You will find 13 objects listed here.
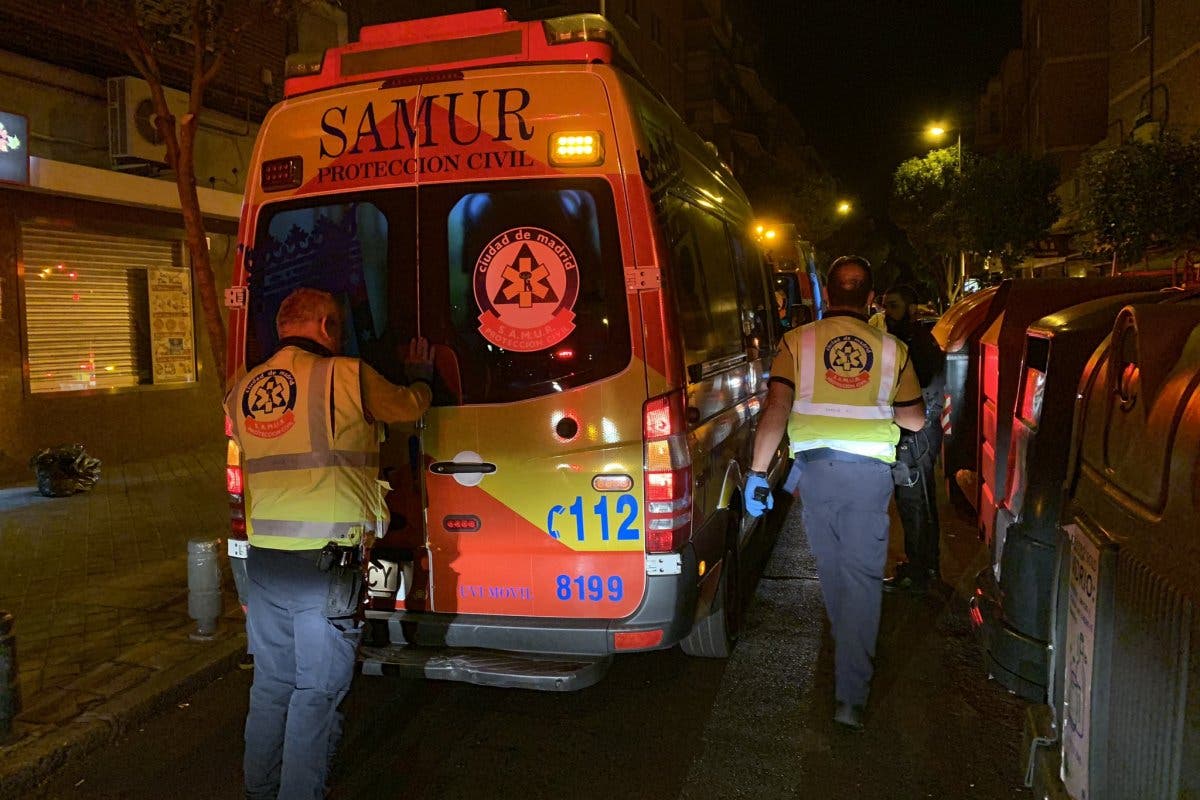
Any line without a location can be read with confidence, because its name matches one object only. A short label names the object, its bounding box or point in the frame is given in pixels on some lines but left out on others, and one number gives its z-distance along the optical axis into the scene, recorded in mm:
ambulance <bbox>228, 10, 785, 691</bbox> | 3637
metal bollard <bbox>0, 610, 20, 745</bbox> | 3971
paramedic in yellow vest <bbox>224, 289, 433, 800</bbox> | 3201
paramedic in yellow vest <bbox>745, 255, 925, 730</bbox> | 4113
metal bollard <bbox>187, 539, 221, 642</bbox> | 5223
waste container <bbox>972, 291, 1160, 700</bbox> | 3461
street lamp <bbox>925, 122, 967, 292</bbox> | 34750
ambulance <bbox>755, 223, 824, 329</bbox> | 11523
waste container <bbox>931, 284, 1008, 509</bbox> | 6996
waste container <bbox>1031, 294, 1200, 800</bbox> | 1783
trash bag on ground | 9234
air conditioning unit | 10688
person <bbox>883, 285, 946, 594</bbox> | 5883
